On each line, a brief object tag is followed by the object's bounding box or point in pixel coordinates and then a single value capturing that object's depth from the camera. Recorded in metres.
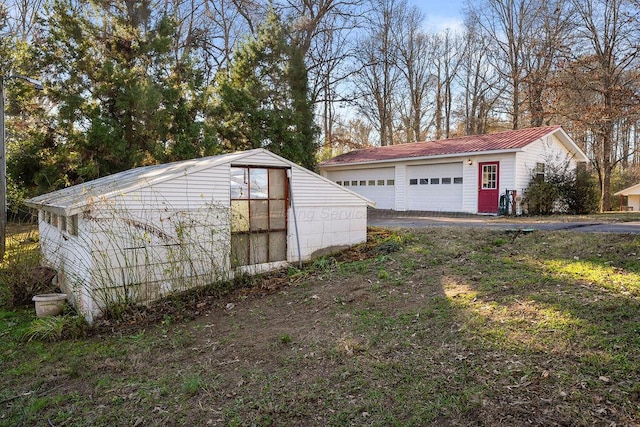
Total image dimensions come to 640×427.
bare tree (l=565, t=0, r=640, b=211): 15.52
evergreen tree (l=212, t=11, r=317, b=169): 16.84
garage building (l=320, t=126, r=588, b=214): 14.03
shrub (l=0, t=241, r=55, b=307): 6.35
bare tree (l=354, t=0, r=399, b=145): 24.52
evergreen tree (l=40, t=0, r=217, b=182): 12.40
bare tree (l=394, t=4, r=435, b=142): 26.03
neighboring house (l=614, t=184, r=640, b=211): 27.92
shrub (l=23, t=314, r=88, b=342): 4.82
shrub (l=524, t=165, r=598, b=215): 13.87
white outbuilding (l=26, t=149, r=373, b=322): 5.34
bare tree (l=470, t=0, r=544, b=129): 22.64
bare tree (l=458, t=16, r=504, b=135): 25.00
